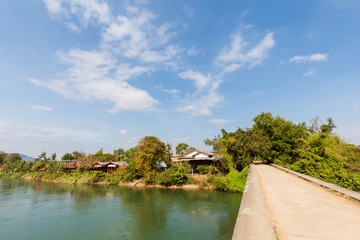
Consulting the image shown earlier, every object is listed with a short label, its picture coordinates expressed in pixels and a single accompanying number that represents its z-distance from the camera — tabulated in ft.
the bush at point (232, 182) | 82.99
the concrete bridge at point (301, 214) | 8.81
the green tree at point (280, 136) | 94.63
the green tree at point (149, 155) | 102.73
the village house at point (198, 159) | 110.93
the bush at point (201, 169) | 104.34
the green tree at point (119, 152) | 299.19
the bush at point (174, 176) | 97.81
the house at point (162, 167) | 124.57
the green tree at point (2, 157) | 298.76
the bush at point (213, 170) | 100.07
